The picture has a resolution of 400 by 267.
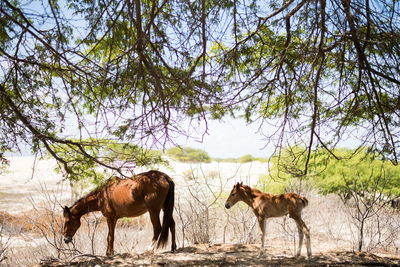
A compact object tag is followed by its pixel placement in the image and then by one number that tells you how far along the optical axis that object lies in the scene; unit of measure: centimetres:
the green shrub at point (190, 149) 4045
